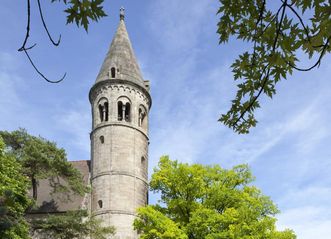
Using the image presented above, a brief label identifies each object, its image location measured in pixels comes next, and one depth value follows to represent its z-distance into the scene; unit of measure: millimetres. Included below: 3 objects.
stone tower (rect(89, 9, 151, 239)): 30094
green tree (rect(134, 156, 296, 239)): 21031
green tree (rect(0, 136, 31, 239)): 16984
